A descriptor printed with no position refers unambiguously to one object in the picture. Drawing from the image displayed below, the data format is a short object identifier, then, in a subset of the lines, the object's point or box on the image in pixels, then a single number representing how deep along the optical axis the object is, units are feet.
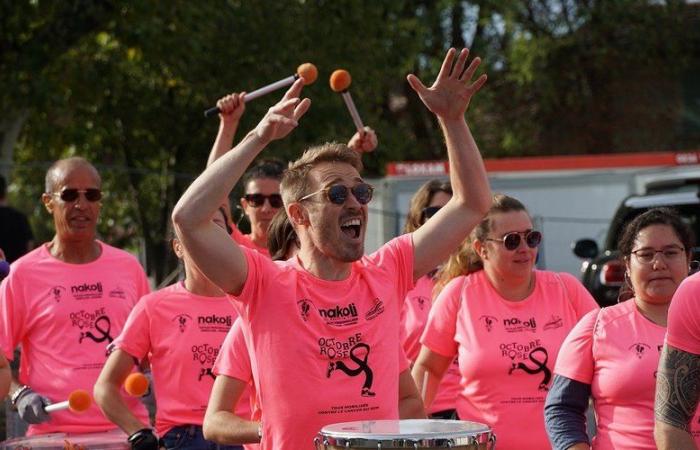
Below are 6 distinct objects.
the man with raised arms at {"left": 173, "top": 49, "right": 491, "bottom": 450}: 31.58
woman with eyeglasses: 35.06
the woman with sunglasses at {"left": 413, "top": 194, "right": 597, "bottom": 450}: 42.32
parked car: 79.30
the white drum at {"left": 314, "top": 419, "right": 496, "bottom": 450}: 27.04
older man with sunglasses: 46.57
